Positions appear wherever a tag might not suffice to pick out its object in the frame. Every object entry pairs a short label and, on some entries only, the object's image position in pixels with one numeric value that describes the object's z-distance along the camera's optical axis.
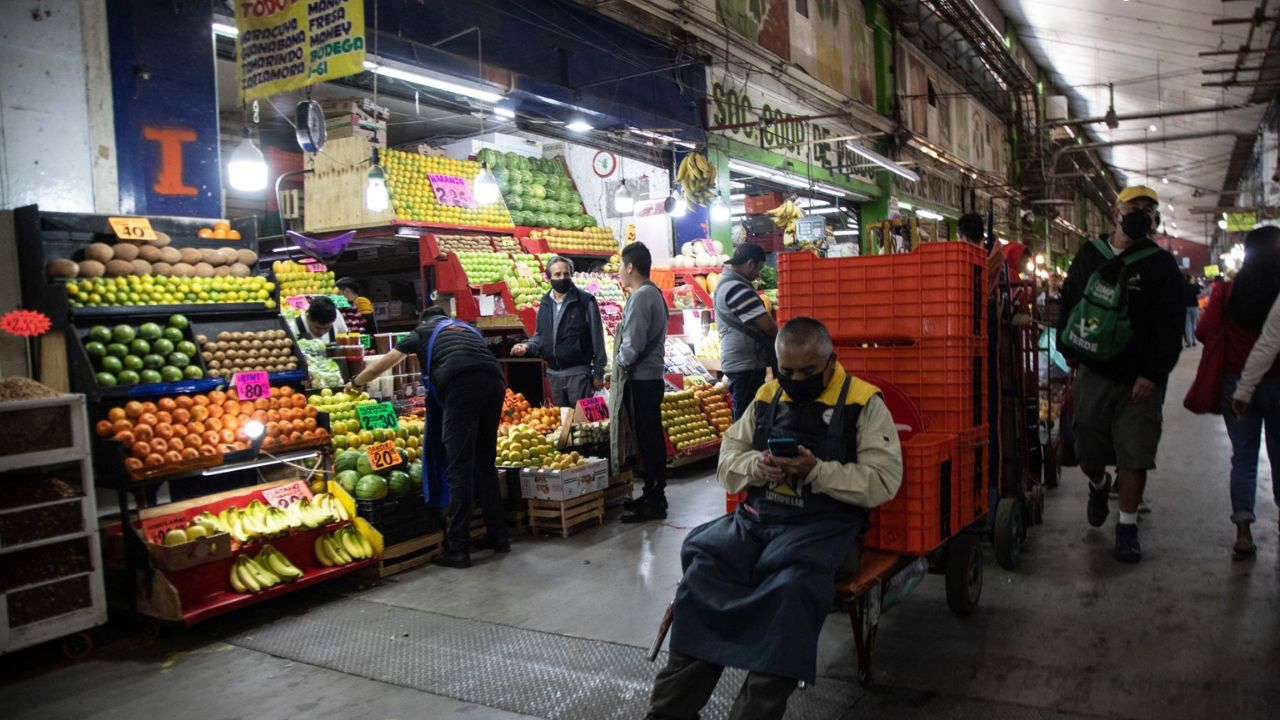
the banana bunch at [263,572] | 4.80
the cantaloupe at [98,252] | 5.27
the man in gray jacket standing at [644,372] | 6.71
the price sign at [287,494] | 5.32
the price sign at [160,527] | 4.71
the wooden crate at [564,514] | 6.41
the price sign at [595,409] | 7.34
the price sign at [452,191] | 10.88
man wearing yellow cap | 5.00
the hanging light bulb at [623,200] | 11.70
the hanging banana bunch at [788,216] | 15.11
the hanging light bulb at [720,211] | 12.25
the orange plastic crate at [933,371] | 4.08
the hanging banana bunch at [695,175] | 11.07
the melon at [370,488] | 5.60
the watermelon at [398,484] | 5.75
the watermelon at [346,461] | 5.82
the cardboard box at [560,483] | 6.40
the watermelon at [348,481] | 5.70
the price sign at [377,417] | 6.47
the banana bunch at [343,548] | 5.25
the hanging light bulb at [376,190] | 8.83
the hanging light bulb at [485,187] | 10.13
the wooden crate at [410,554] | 5.59
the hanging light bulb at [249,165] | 6.75
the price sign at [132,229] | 5.43
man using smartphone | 2.88
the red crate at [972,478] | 4.13
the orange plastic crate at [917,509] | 3.70
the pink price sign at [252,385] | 5.49
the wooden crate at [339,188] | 10.66
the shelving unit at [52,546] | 4.20
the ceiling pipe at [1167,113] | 17.93
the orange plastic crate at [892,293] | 4.06
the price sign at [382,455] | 5.77
